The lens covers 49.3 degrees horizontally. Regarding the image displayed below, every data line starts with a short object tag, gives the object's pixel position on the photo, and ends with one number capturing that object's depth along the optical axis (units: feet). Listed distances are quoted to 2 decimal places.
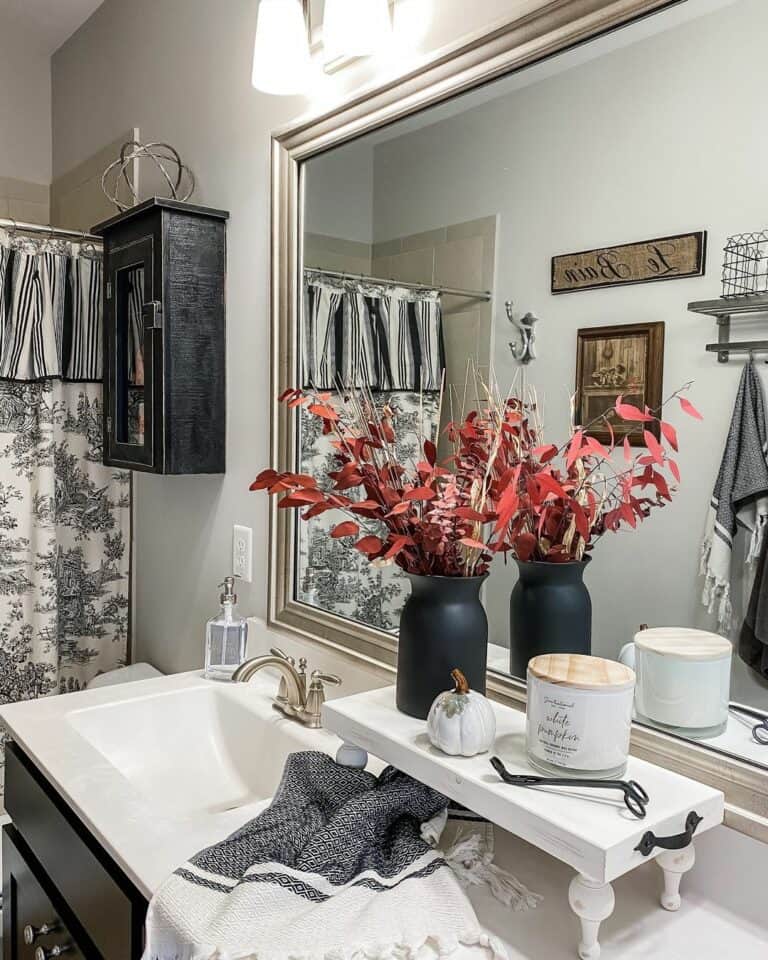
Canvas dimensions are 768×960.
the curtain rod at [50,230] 6.81
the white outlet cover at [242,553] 5.93
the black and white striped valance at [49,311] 6.82
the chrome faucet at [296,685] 4.59
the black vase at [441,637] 3.40
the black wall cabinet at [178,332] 5.93
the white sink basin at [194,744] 4.68
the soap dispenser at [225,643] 5.44
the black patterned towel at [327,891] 2.58
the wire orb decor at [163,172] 6.48
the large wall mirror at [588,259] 3.14
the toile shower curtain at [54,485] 6.89
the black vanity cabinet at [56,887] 3.47
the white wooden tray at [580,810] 2.54
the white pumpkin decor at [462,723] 3.04
